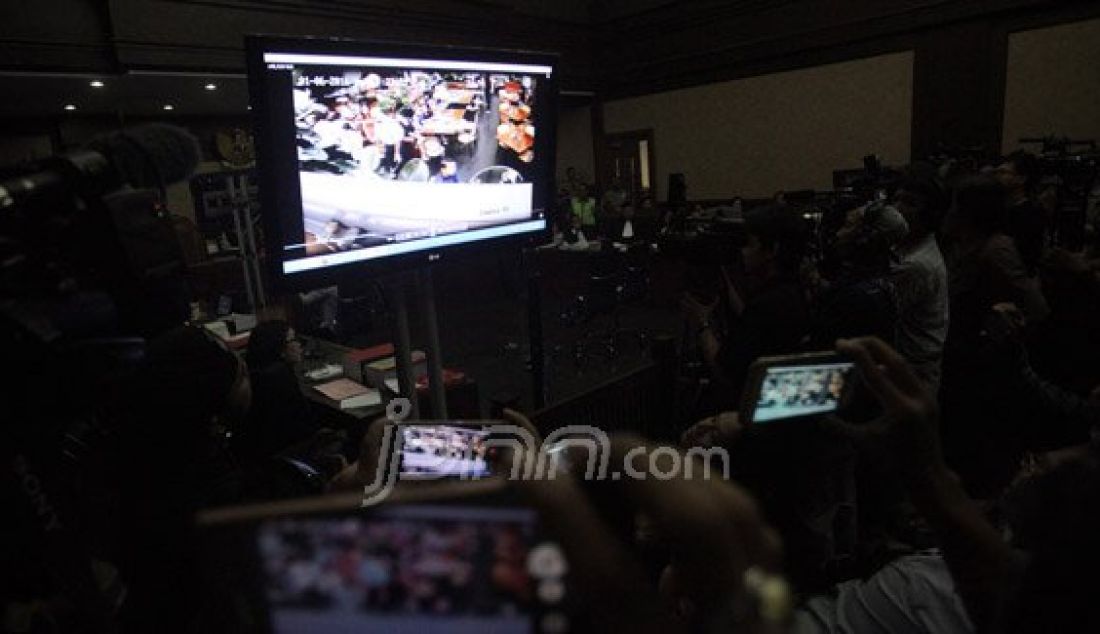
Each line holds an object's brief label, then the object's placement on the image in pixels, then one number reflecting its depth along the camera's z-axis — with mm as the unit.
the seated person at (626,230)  8547
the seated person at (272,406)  2807
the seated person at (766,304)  2170
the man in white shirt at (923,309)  2637
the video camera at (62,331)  713
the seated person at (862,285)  2115
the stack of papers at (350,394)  3133
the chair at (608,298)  6512
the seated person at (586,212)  9609
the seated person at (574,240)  8296
